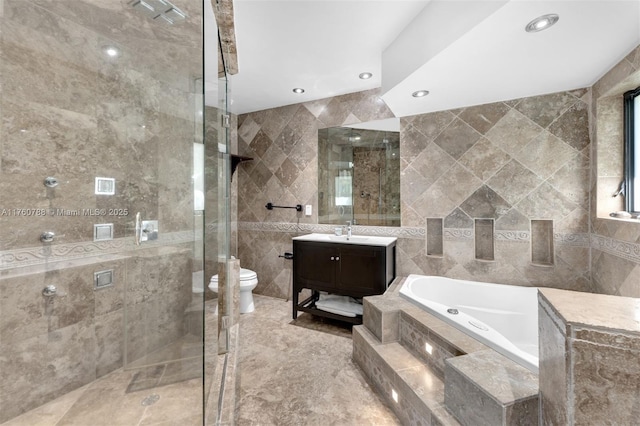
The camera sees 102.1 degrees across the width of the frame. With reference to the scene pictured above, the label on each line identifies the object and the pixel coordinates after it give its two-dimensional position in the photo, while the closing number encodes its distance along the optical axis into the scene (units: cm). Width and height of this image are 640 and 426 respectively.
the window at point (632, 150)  176
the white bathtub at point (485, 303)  181
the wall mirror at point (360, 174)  272
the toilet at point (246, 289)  269
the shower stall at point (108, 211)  132
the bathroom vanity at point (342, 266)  229
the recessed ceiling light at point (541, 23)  124
